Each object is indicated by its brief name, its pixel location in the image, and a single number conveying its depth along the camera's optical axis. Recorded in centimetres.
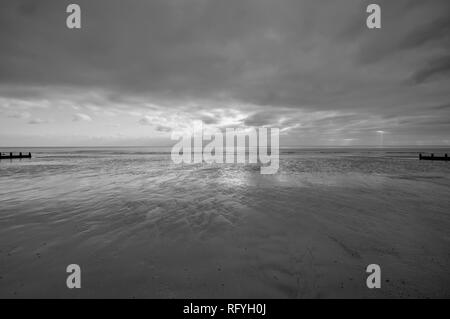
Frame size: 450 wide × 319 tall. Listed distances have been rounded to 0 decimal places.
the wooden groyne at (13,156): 4398
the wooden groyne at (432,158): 3942
